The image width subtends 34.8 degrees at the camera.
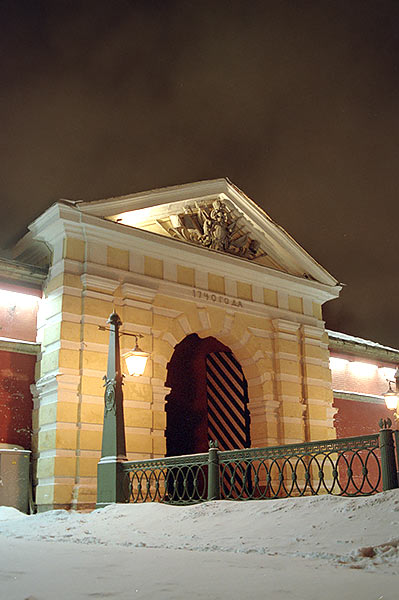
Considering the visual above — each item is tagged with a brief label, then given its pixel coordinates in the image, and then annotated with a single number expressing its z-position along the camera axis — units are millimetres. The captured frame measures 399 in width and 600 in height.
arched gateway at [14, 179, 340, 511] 14438
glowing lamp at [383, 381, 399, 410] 15910
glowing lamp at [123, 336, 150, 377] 13527
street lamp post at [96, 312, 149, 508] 12070
